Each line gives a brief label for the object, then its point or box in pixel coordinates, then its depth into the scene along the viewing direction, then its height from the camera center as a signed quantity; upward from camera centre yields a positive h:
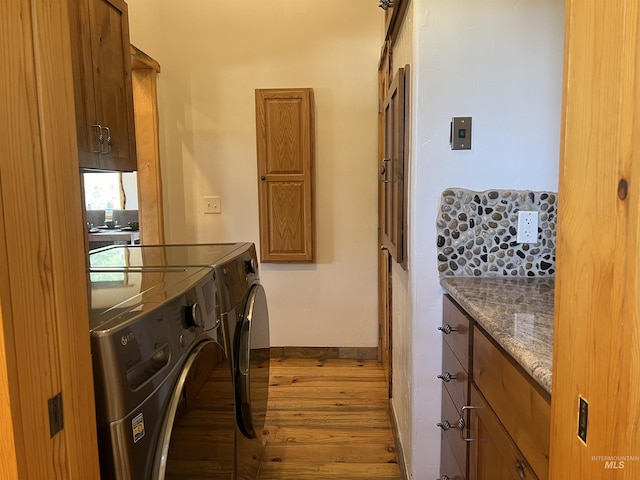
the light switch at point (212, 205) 2.94 -0.01
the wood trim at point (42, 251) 0.48 -0.06
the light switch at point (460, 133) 1.38 +0.22
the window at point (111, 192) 5.19 +0.16
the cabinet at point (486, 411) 0.76 -0.49
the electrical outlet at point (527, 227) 1.39 -0.10
